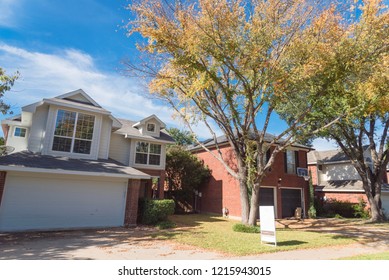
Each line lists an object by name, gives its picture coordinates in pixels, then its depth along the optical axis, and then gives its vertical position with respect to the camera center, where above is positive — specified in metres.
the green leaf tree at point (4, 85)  13.21 +5.10
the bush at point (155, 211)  15.27 -1.16
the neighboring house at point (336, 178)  25.11 +2.22
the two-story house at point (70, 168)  12.59 +1.01
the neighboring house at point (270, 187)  21.06 +0.74
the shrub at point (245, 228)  13.37 -1.74
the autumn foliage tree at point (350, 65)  11.75 +6.33
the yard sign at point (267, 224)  9.94 -1.13
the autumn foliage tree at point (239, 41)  12.13 +7.27
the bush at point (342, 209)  23.67 -0.98
